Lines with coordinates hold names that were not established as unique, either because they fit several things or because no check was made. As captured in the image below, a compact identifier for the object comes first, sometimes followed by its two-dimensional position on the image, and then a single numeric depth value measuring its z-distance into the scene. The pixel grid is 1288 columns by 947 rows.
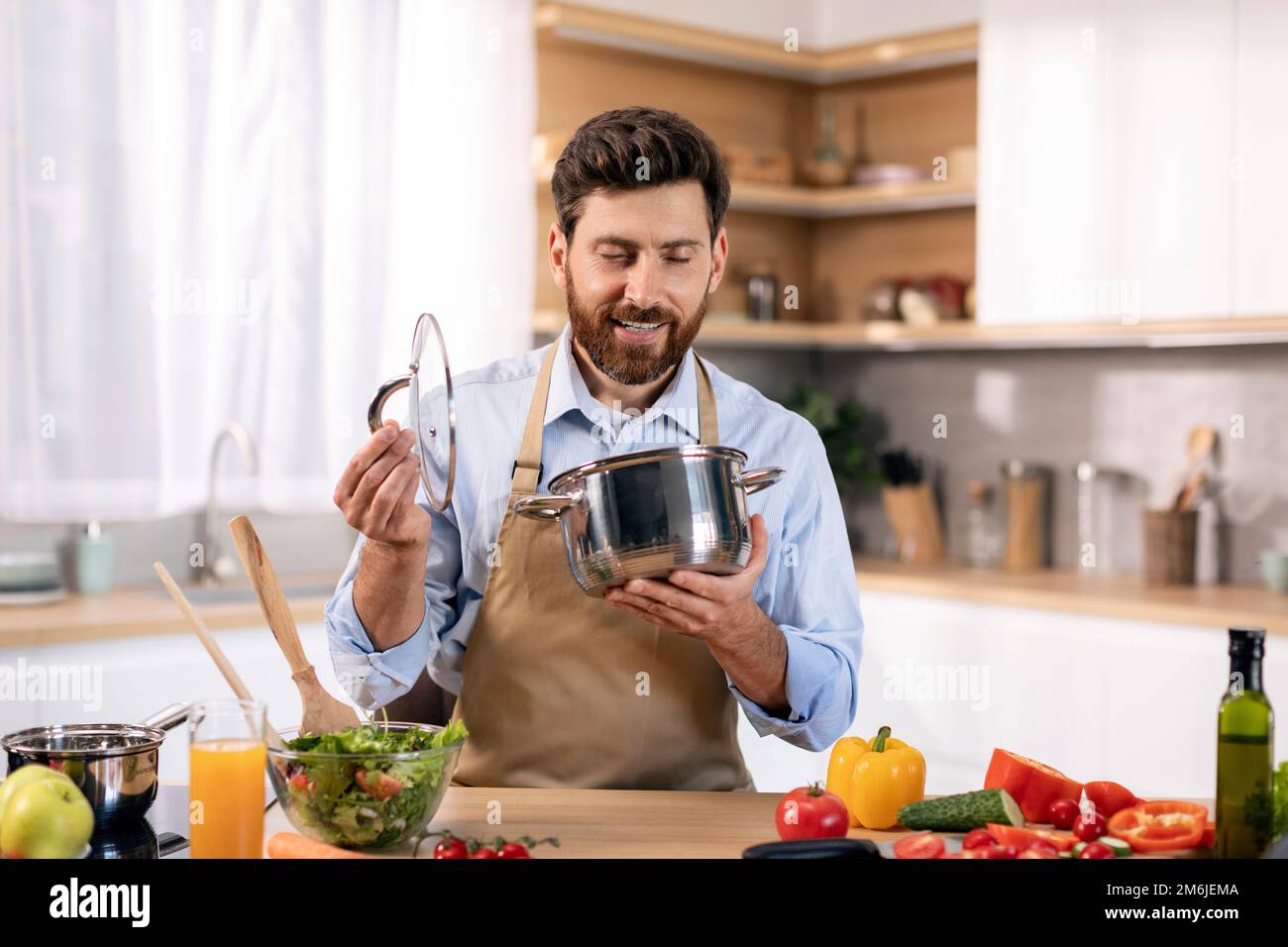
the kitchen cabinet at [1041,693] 3.26
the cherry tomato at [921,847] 1.39
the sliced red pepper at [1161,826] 1.47
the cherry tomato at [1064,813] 1.58
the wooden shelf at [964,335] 3.54
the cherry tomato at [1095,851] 1.38
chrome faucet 3.48
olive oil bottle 1.38
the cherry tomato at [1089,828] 1.50
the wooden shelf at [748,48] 3.85
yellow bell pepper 1.59
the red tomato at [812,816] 1.49
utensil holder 3.73
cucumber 1.52
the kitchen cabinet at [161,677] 2.98
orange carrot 1.40
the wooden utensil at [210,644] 1.51
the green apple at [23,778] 1.34
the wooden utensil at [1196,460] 3.82
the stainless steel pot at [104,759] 1.45
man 1.83
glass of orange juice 1.36
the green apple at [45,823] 1.30
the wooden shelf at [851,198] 4.11
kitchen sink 3.42
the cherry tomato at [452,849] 1.33
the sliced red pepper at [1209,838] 1.49
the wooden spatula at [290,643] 1.62
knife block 4.35
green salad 1.40
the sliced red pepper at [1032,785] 1.60
